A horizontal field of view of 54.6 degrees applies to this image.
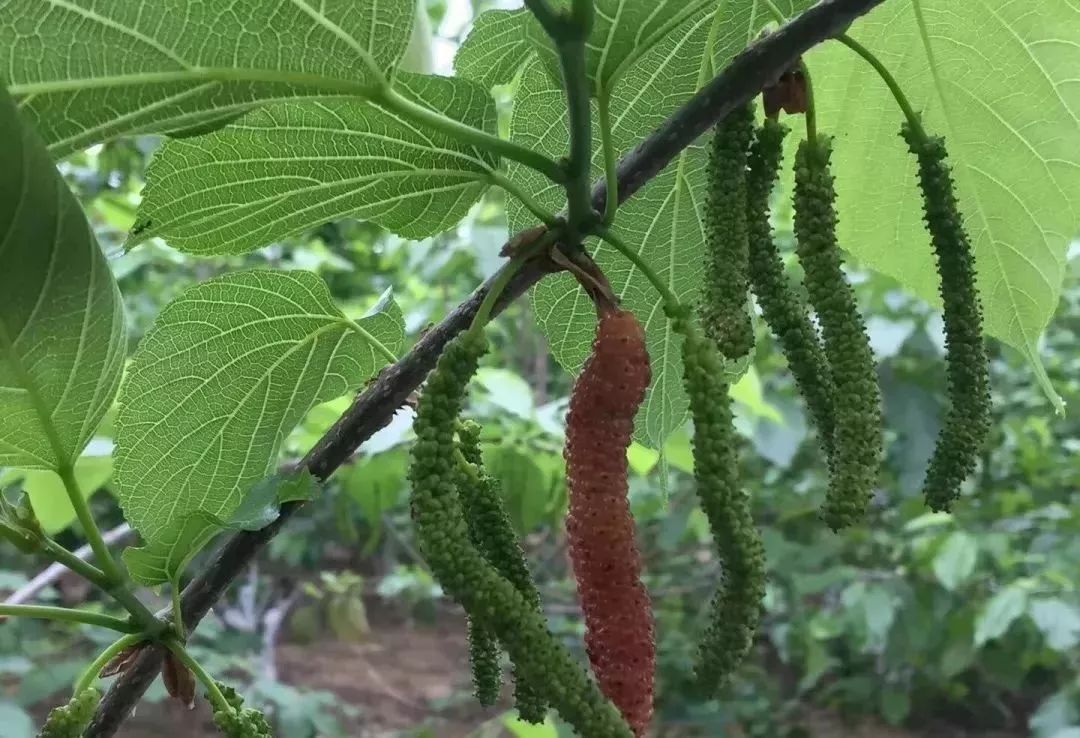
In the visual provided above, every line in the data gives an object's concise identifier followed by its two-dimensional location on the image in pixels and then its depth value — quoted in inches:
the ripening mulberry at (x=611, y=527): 13.5
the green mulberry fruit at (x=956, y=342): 16.3
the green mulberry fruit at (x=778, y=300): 16.3
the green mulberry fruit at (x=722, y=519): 13.0
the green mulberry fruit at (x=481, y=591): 12.1
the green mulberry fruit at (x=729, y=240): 15.0
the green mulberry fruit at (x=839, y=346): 14.4
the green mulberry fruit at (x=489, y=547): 16.4
